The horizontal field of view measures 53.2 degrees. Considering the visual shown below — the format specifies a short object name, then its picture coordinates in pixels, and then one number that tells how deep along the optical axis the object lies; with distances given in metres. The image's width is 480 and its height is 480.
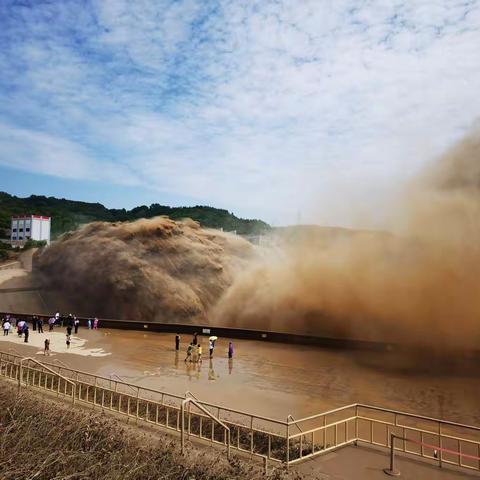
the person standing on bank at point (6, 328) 32.16
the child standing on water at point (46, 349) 25.13
